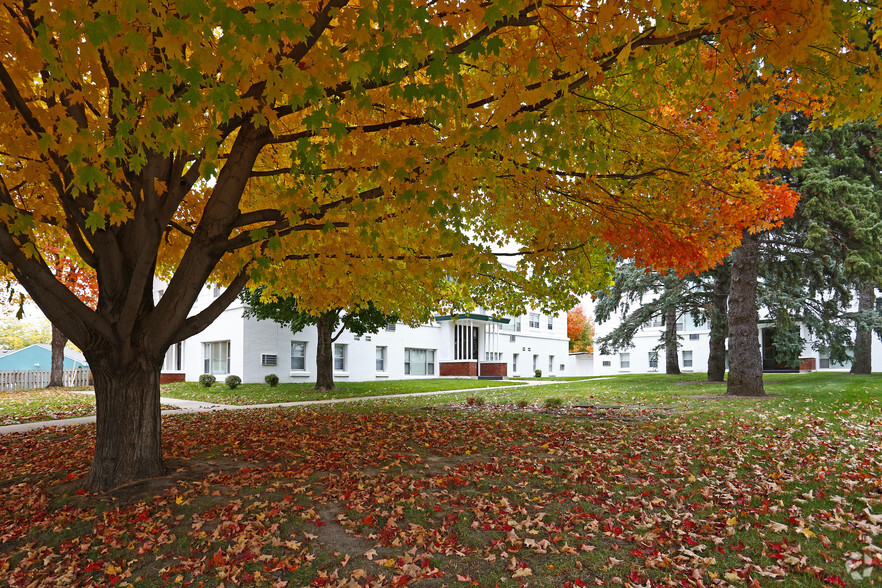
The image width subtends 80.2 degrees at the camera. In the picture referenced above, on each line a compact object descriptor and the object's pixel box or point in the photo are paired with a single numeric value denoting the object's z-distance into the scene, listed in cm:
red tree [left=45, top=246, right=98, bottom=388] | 2372
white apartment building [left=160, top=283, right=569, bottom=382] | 2512
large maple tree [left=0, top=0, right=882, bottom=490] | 434
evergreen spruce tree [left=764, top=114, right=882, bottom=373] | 1515
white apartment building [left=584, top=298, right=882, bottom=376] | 3916
